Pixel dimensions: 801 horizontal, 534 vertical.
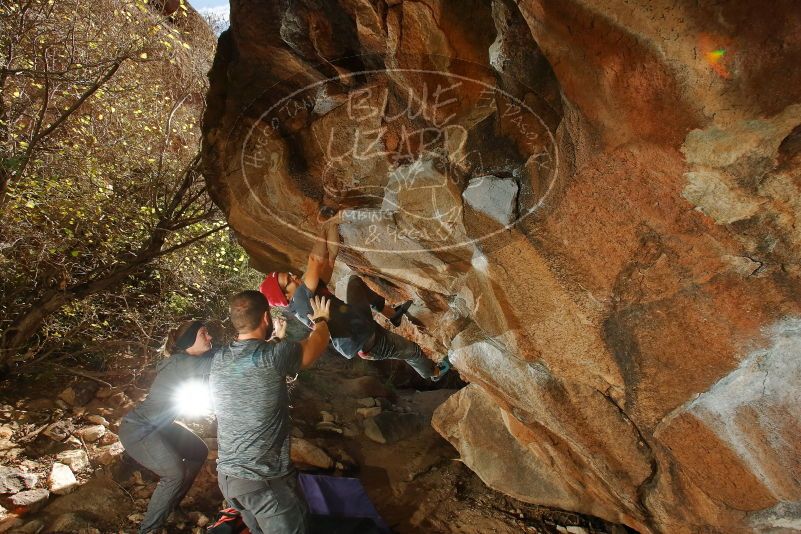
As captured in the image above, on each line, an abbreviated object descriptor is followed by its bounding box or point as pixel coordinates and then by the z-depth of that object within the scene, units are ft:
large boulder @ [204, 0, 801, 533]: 5.34
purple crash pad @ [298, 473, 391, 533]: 12.80
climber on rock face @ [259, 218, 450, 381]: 11.23
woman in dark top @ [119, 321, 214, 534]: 10.58
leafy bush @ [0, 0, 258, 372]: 15.10
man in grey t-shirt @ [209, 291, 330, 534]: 8.26
